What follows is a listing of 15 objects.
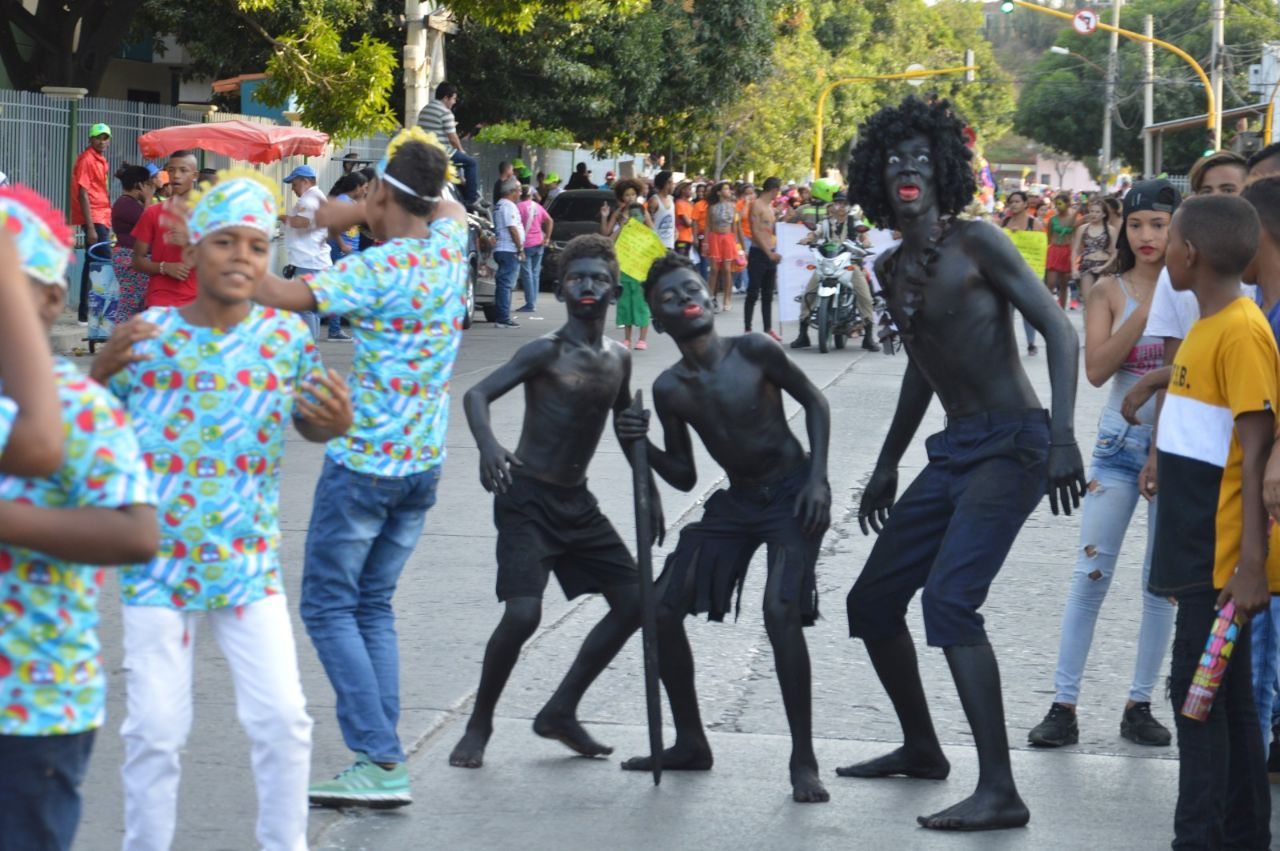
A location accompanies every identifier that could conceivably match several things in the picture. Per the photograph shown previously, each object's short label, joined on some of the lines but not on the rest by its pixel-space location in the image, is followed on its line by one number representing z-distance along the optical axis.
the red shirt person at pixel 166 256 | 10.89
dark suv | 28.59
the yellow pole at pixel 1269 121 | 28.71
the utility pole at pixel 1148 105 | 55.78
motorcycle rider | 19.70
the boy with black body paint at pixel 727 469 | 5.09
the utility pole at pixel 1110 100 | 60.19
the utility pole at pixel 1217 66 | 40.22
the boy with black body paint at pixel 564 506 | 5.21
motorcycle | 19.30
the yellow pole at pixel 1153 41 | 36.12
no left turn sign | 39.59
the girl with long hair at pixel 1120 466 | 5.59
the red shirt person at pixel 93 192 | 17.69
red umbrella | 21.12
